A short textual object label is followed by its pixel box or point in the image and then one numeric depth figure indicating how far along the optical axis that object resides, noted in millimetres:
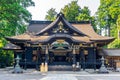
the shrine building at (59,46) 12690
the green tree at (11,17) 12398
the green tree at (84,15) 21758
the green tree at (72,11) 23361
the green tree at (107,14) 21746
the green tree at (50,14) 29583
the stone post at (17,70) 11025
